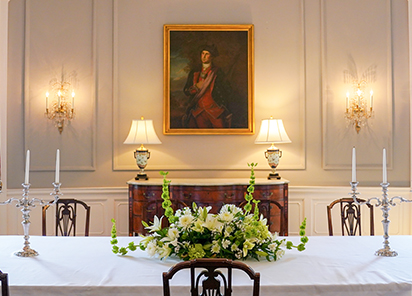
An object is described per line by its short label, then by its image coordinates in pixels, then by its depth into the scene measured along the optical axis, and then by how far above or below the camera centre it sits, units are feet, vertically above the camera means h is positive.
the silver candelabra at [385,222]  7.60 -1.23
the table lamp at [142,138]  15.58 +0.64
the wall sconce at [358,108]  16.89 +1.92
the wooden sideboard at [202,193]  14.74 -1.35
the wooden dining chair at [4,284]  4.80 -1.50
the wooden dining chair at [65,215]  10.36 -1.51
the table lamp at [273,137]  15.72 +0.69
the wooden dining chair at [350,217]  10.53 -1.55
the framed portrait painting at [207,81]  16.79 +2.98
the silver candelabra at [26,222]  7.66 -1.26
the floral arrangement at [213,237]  6.88 -1.37
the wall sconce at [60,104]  16.63 +2.02
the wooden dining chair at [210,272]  4.81 -1.37
